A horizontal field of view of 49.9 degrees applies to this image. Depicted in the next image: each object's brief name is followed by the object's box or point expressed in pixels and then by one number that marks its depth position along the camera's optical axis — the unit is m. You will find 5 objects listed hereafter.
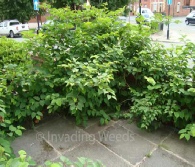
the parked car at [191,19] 22.41
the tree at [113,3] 11.34
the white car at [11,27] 17.22
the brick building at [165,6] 37.47
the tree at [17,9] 17.85
